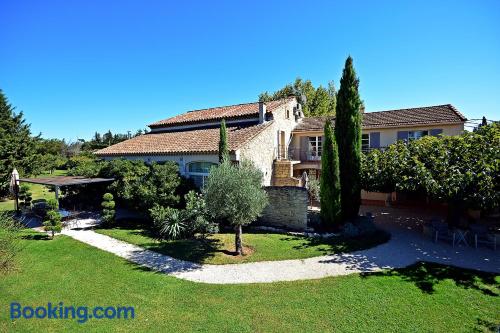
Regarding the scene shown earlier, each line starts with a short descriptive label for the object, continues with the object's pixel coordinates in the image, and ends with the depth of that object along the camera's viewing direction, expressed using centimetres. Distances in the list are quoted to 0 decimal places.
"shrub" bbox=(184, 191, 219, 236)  1605
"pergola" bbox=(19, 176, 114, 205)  1889
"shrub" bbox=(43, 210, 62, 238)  1653
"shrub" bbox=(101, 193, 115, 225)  1914
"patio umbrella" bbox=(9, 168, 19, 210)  2216
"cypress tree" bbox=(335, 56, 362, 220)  1784
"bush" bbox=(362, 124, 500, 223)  1268
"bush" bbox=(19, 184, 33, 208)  2522
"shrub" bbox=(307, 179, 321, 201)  2438
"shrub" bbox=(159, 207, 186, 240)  1592
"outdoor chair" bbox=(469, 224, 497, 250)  1408
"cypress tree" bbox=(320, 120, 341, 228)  1695
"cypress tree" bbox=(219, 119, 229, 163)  1825
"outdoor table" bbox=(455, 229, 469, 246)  1456
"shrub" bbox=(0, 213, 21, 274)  1159
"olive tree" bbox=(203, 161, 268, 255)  1265
